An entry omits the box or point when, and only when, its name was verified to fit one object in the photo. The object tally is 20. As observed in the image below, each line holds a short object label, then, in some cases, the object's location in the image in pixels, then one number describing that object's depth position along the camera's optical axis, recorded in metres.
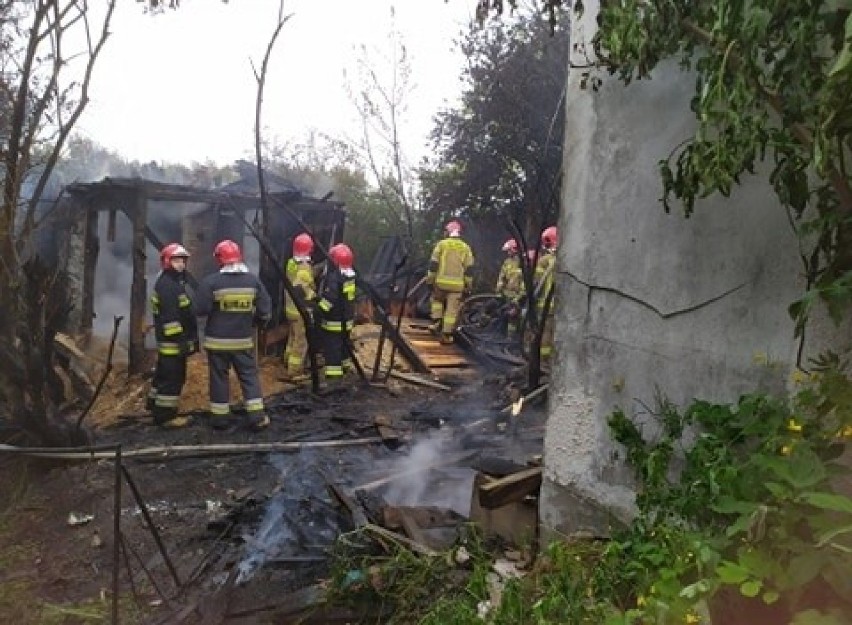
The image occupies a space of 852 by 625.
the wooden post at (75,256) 11.10
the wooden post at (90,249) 10.66
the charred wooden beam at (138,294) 9.88
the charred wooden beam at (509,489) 3.92
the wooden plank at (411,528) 4.13
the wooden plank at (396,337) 10.90
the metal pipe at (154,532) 4.33
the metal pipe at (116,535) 3.74
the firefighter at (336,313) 10.21
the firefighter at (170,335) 8.38
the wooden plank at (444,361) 11.80
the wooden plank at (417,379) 10.66
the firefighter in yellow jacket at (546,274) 10.21
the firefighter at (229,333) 8.30
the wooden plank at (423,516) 4.39
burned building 10.02
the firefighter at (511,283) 13.41
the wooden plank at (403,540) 3.93
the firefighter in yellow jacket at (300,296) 10.37
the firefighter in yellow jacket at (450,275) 12.44
